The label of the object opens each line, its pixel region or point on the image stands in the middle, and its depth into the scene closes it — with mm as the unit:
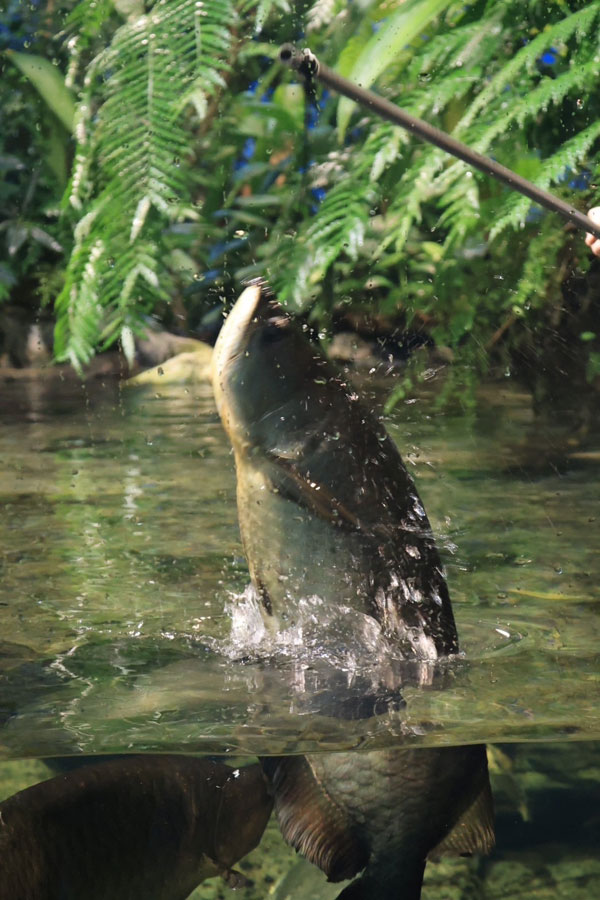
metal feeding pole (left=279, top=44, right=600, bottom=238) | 1502
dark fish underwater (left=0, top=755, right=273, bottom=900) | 1979
